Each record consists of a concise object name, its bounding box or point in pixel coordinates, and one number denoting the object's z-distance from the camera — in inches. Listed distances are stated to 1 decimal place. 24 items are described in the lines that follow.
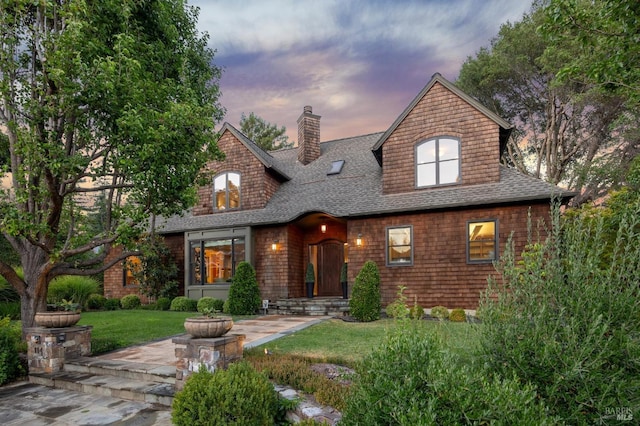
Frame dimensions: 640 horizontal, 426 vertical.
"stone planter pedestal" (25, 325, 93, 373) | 241.3
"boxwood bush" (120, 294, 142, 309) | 615.5
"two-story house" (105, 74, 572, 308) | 437.4
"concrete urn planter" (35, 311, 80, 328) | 244.8
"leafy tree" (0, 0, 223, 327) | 240.2
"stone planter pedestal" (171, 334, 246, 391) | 181.2
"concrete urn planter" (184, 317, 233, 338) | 185.2
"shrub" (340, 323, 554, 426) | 82.0
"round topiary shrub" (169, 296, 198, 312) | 551.5
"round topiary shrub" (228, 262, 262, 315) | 494.6
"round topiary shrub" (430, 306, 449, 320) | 392.4
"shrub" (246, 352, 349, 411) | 154.7
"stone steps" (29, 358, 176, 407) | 194.2
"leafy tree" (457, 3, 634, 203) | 672.4
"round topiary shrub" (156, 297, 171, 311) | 574.9
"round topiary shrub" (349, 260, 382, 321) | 401.7
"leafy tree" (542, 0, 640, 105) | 209.5
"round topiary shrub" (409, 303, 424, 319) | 391.9
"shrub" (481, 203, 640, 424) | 91.6
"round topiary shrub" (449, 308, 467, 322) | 396.2
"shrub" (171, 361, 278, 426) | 139.9
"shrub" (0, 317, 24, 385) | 234.4
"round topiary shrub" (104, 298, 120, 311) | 616.4
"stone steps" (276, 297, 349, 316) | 477.4
